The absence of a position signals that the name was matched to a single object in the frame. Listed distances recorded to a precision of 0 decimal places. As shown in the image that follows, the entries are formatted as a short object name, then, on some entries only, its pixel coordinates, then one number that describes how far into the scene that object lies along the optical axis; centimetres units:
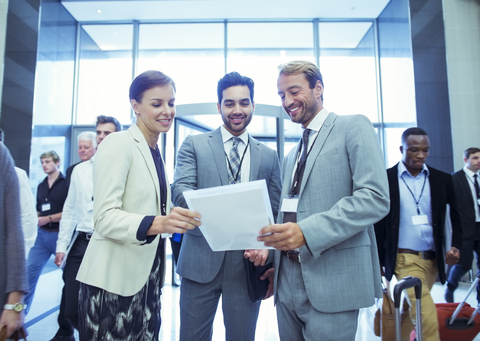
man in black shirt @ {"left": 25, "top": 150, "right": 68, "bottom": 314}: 344
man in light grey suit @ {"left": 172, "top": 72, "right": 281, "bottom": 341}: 177
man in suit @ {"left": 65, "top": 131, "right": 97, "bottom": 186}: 326
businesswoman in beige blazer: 121
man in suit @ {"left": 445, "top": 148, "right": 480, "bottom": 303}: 420
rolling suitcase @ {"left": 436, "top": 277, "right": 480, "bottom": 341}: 267
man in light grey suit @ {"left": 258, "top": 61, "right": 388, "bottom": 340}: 127
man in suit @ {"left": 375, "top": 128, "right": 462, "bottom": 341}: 263
